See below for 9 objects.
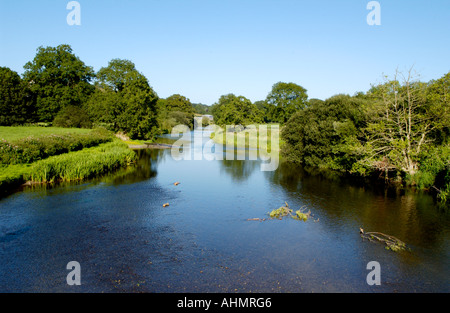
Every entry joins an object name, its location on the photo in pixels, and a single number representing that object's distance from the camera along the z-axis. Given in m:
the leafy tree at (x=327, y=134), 29.17
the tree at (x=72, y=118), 51.53
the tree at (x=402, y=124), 22.78
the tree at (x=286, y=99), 79.62
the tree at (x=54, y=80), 55.94
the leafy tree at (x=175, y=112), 89.38
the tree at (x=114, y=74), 57.09
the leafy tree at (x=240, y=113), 68.38
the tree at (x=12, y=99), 49.65
